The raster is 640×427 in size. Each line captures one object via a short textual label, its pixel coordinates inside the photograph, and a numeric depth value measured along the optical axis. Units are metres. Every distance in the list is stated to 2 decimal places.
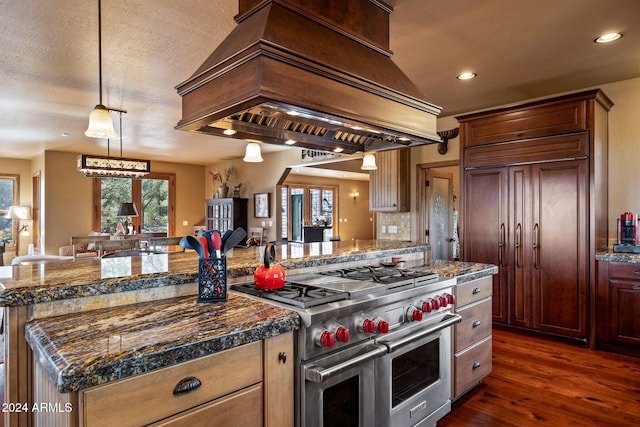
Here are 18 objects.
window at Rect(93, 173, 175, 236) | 8.92
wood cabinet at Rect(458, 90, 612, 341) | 3.57
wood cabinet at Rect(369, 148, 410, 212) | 5.33
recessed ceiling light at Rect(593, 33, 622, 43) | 2.86
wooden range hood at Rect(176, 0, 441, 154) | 1.56
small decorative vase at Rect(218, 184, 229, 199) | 9.19
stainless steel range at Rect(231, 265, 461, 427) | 1.53
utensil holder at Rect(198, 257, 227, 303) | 1.72
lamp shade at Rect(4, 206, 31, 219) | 8.49
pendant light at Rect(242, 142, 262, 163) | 4.00
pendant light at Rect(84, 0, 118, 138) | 3.02
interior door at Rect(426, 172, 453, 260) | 5.55
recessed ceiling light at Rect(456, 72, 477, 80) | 3.68
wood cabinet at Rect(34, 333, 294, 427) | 1.04
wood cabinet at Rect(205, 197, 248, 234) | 8.85
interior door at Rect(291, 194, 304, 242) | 11.14
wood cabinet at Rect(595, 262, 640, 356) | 3.33
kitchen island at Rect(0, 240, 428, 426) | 1.41
